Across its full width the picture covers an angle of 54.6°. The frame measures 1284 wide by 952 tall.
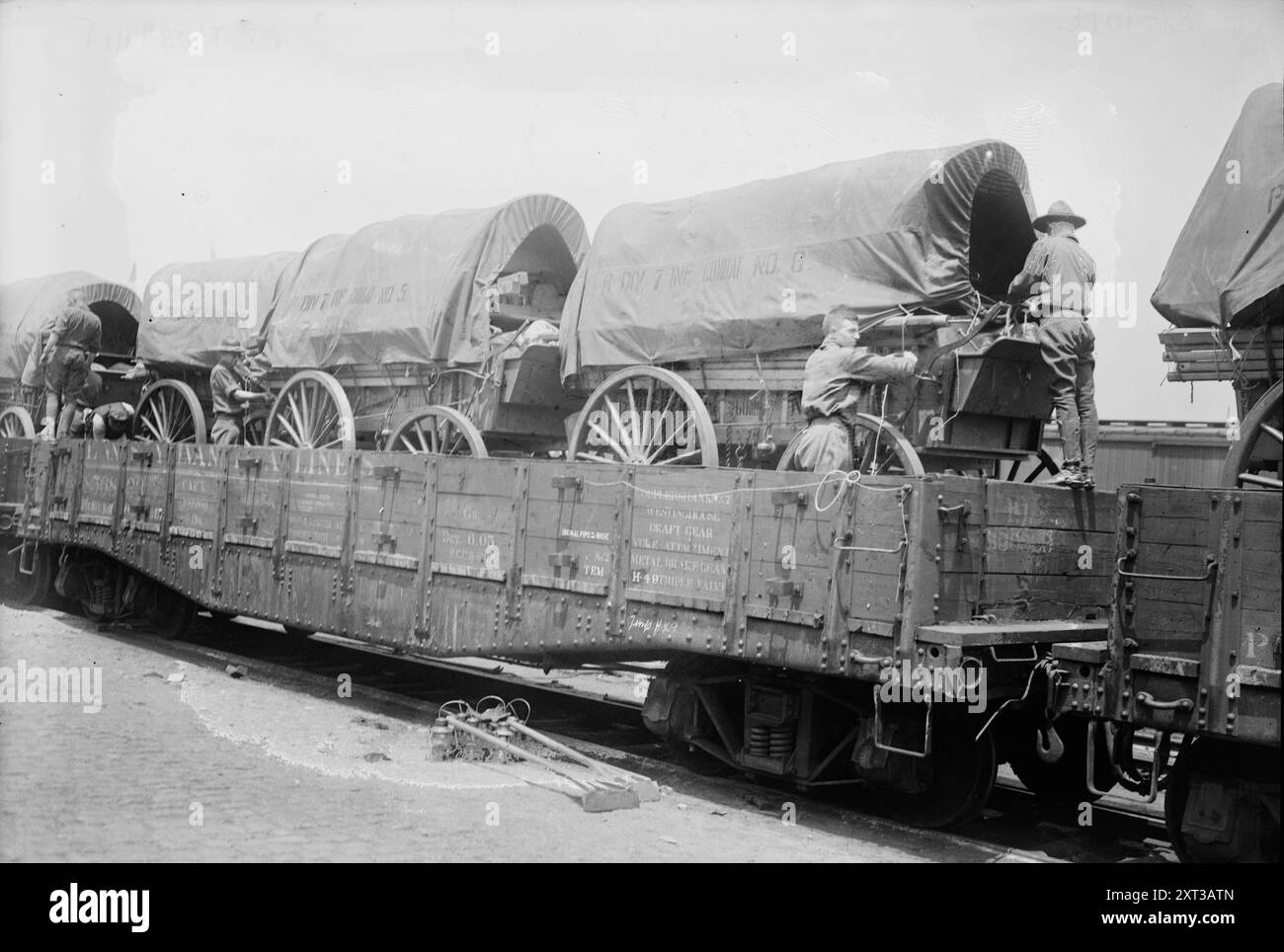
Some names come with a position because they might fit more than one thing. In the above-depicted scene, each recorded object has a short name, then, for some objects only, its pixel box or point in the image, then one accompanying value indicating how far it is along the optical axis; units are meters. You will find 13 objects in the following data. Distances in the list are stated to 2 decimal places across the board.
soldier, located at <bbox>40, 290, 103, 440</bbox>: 14.59
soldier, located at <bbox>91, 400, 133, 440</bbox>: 15.35
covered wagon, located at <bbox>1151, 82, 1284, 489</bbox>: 6.78
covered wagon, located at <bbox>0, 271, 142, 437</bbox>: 16.38
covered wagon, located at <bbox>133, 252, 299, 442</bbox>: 14.16
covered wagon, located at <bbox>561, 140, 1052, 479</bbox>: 8.64
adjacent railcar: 5.77
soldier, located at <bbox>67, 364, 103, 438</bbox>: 15.12
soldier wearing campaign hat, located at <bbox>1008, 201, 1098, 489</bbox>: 8.23
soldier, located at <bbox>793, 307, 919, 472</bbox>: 8.14
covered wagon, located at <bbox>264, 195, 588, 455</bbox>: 11.56
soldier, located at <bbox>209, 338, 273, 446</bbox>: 13.52
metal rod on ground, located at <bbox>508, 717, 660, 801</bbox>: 7.66
